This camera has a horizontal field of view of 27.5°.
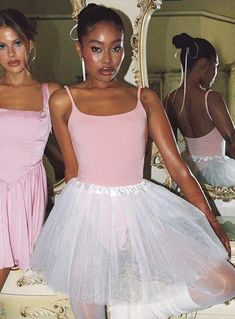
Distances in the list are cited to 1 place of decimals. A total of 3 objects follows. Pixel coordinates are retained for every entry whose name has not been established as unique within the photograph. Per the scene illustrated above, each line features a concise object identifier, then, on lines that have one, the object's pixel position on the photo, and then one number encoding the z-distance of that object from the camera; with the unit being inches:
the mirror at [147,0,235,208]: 54.7
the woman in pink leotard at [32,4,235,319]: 43.3
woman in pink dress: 48.6
